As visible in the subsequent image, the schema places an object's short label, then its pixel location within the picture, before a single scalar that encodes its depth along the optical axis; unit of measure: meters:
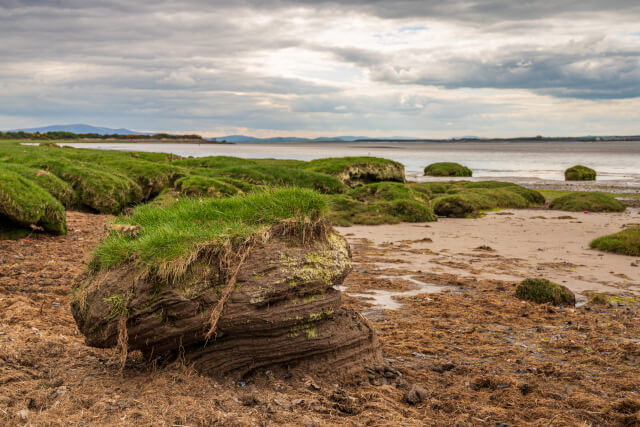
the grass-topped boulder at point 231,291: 4.39
